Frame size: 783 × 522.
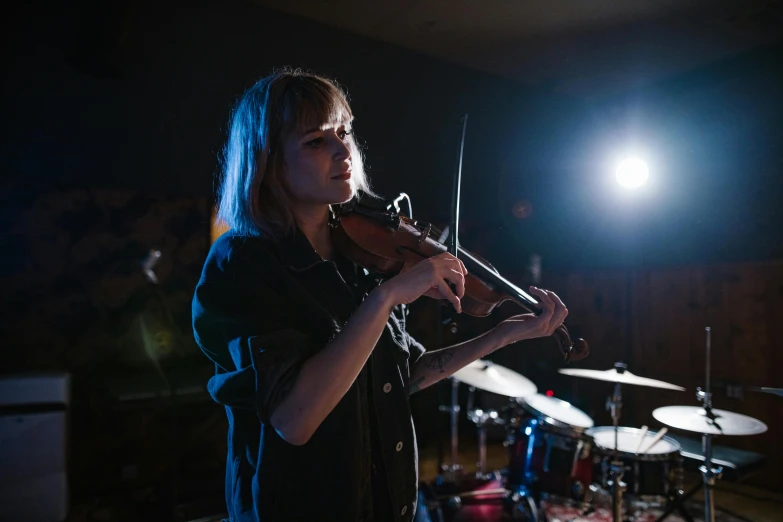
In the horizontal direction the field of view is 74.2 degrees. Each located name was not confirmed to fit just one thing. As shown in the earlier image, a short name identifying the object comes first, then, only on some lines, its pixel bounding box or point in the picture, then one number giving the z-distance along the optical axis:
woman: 0.93
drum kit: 2.91
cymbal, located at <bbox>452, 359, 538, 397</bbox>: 3.19
